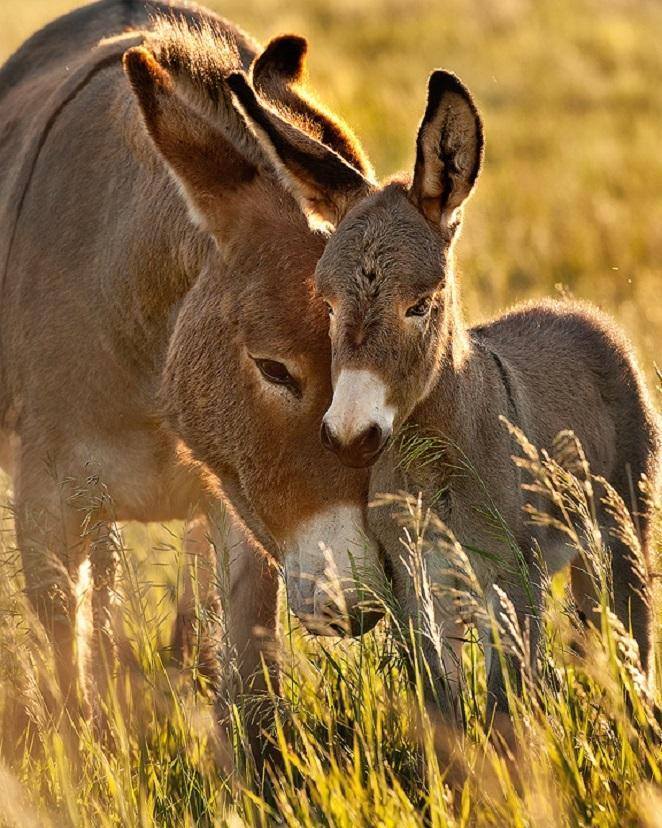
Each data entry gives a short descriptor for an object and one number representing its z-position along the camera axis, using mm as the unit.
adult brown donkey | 7434
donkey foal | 6367
